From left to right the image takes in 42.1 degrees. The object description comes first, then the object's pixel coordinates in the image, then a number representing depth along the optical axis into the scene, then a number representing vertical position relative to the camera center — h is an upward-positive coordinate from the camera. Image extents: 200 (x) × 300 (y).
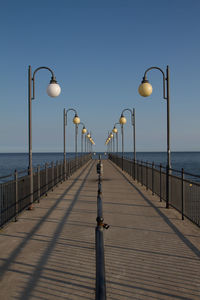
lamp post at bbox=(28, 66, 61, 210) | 9.93 +2.47
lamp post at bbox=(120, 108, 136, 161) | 21.54 +3.11
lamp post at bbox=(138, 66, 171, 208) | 10.48 +2.62
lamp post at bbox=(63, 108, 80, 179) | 21.14 +2.81
